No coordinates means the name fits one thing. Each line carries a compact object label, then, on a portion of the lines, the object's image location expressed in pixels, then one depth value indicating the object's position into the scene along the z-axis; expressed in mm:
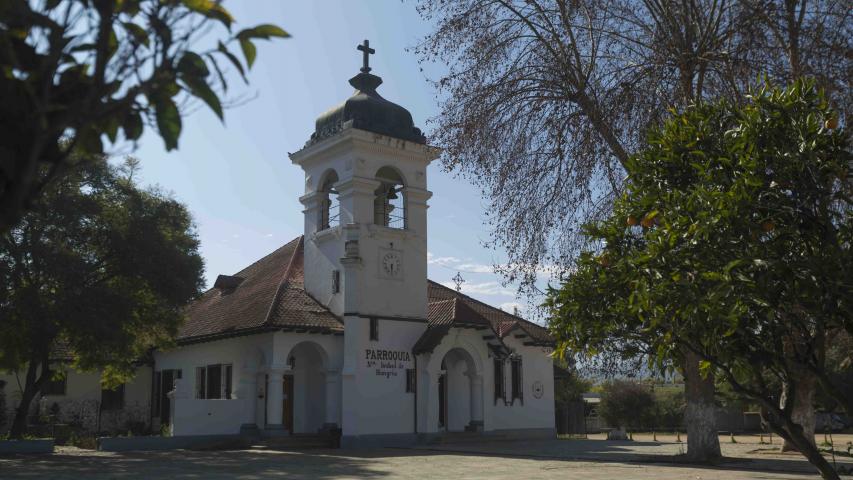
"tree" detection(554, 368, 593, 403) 43972
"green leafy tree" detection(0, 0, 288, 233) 3201
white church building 27016
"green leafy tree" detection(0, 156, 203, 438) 21594
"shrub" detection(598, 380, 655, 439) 43094
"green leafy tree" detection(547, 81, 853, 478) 6762
